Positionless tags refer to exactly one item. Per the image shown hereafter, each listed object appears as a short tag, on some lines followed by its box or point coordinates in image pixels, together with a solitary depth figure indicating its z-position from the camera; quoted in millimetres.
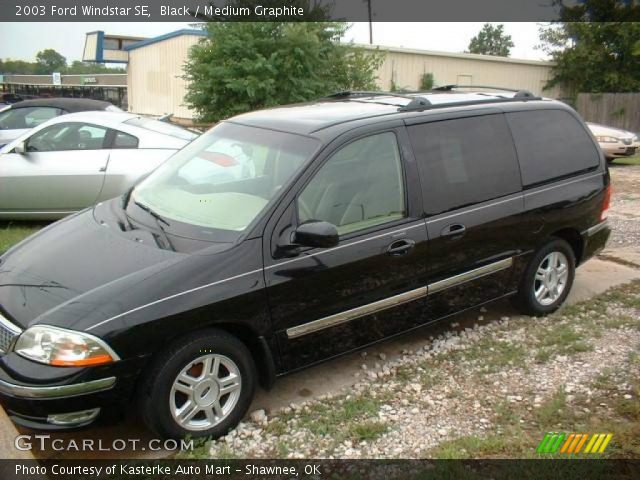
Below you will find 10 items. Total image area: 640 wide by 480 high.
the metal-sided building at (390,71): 22344
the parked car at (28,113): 9961
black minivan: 2887
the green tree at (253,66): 12656
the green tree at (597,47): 25094
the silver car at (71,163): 6996
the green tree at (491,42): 84625
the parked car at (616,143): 13648
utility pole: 35625
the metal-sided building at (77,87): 37250
